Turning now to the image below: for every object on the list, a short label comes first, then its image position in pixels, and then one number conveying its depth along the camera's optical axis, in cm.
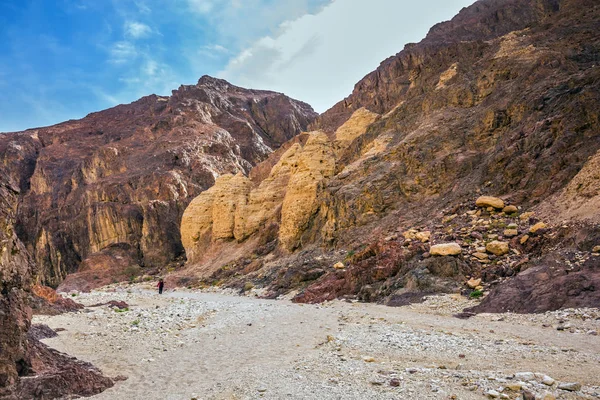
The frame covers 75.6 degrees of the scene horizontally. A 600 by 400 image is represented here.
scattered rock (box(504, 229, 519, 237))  1639
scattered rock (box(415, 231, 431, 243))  1934
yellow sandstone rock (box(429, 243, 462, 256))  1659
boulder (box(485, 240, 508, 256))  1573
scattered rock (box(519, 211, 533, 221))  1725
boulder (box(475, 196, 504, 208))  1927
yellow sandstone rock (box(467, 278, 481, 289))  1482
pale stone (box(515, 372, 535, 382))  604
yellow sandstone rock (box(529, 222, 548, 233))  1558
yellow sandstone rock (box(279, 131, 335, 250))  3494
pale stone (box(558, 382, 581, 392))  549
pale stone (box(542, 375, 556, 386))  574
